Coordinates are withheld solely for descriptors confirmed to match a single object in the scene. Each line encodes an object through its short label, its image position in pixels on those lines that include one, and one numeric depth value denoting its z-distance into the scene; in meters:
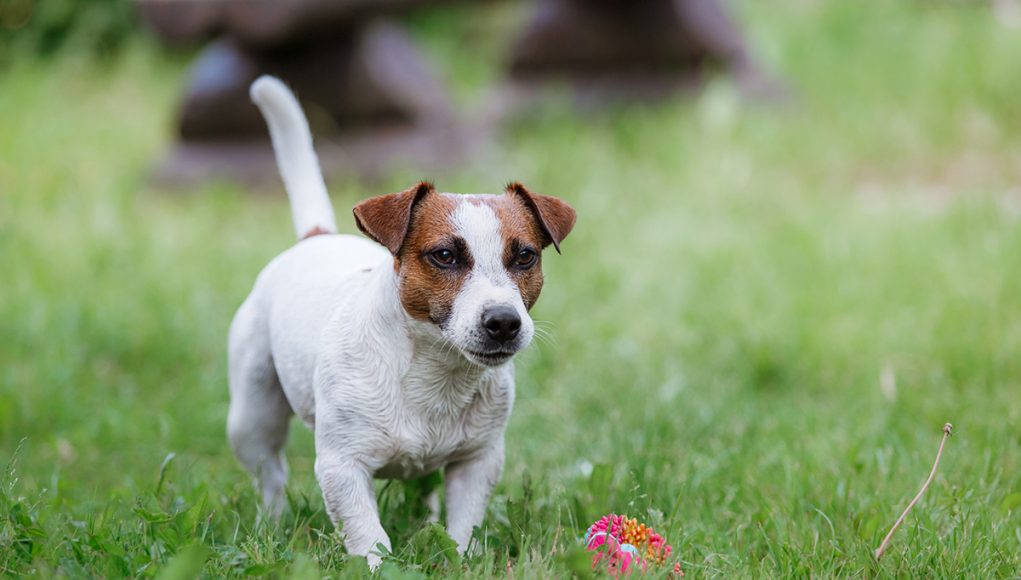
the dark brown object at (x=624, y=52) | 8.98
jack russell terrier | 2.96
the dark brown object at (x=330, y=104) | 7.78
